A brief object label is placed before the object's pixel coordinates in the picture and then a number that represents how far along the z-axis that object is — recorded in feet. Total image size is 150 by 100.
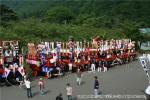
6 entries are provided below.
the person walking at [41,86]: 88.50
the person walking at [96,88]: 86.53
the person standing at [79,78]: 101.30
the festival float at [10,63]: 99.19
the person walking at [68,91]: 80.53
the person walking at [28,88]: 85.71
